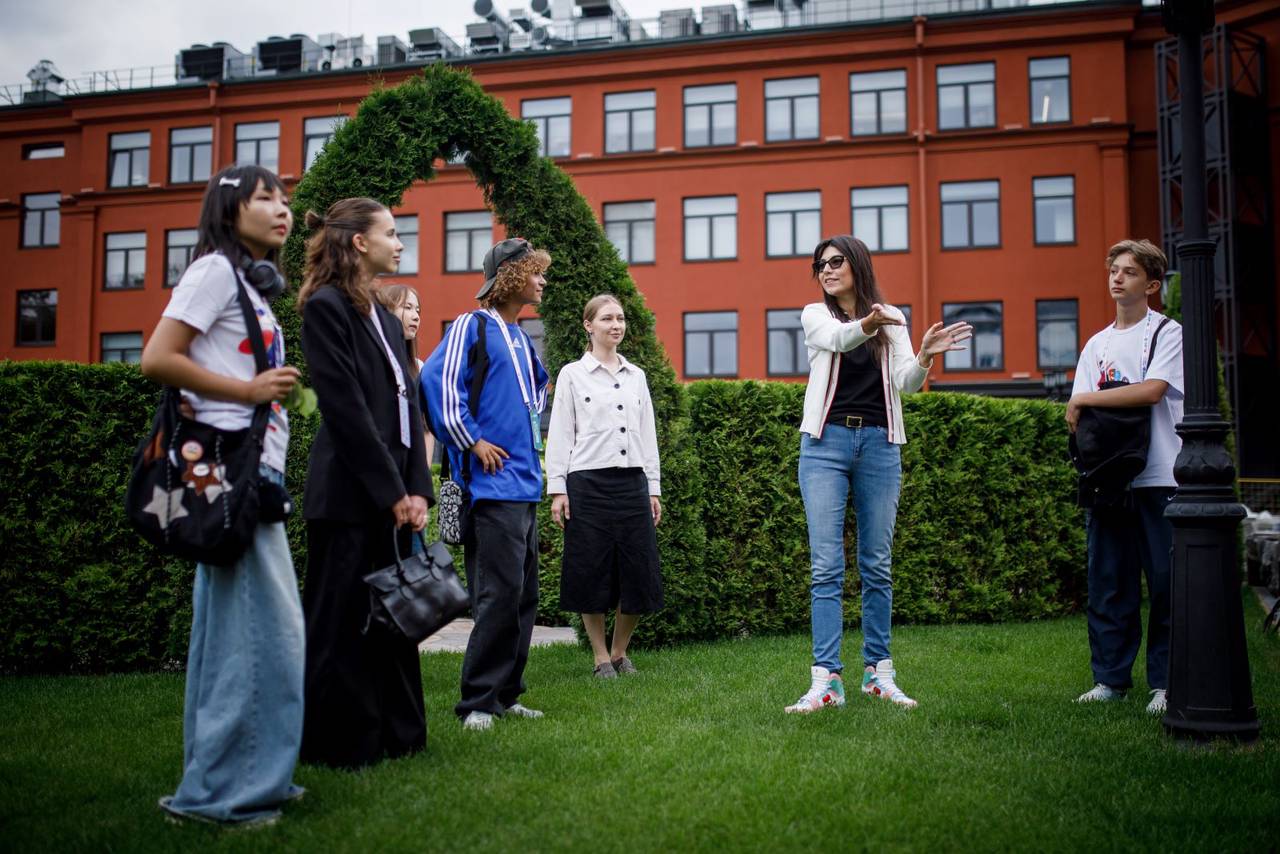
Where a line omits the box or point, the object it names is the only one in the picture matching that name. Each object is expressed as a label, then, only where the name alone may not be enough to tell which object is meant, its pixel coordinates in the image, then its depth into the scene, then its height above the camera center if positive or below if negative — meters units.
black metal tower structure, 26.05 +7.53
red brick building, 28.27 +9.51
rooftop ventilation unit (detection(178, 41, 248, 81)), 35.22 +14.81
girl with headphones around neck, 3.32 -0.45
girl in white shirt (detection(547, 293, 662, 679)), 6.49 -0.02
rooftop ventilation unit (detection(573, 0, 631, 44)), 32.44 +14.85
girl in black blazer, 3.89 -0.04
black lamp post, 4.43 -0.24
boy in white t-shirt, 5.40 -0.03
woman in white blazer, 5.30 +0.17
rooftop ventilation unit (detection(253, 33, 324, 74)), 34.69 +14.90
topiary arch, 7.05 +2.10
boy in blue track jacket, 5.00 +0.10
